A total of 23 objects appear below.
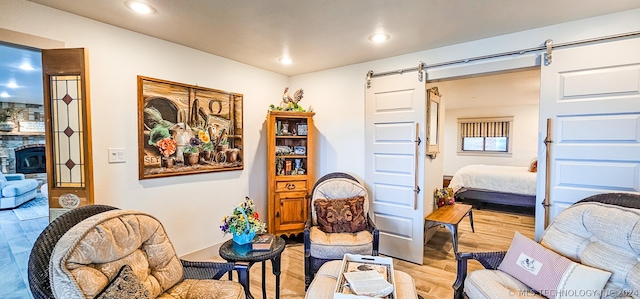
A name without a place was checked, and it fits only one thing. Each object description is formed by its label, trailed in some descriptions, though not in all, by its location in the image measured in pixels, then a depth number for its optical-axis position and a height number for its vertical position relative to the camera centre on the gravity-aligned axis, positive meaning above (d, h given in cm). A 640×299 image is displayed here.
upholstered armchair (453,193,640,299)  149 -74
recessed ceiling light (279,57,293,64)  323 +101
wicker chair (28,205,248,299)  121 -58
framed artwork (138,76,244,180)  259 +13
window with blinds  724 +19
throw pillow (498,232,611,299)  147 -79
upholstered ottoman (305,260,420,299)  161 -92
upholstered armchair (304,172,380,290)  240 -85
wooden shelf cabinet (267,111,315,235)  349 -43
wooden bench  305 -93
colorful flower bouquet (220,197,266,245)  204 -65
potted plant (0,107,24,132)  583 +53
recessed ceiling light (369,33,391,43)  251 +100
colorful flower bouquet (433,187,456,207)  372 -78
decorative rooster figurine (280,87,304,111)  364 +57
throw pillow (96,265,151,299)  126 -72
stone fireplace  646 -41
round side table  189 -82
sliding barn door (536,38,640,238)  201 +16
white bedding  502 -76
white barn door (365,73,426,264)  298 -22
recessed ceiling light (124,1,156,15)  194 +101
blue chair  520 -98
